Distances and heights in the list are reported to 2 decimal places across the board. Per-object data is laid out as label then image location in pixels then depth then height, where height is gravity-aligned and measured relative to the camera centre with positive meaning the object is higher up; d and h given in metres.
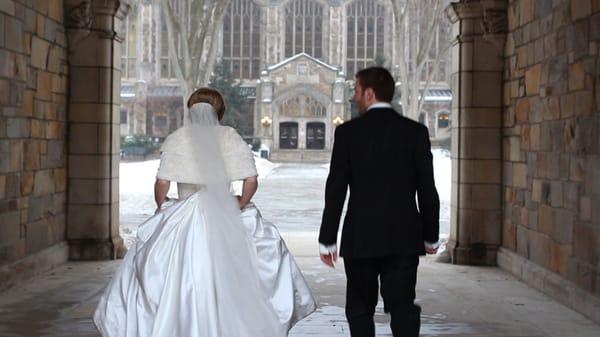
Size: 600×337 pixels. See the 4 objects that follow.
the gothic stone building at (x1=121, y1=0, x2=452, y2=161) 57.47 +6.30
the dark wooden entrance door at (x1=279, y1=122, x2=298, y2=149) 57.69 +1.50
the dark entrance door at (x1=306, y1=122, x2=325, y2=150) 57.25 +1.31
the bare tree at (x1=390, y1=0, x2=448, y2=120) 23.48 +3.03
